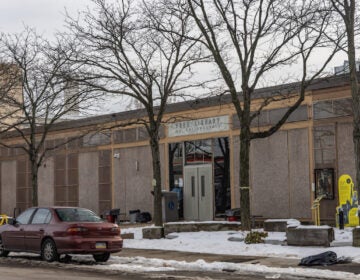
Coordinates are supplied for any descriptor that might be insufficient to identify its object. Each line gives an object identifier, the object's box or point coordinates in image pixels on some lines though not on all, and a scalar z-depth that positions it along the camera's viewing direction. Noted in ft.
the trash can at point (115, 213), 94.48
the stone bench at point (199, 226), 66.69
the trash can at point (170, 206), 88.63
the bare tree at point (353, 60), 51.52
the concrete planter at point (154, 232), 66.18
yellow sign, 66.85
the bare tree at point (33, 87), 82.15
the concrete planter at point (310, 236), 52.60
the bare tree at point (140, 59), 68.39
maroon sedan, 47.88
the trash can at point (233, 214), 78.23
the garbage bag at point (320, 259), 43.50
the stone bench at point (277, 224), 64.53
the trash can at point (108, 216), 90.22
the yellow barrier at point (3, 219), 84.52
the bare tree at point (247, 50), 61.21
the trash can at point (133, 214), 96.07
